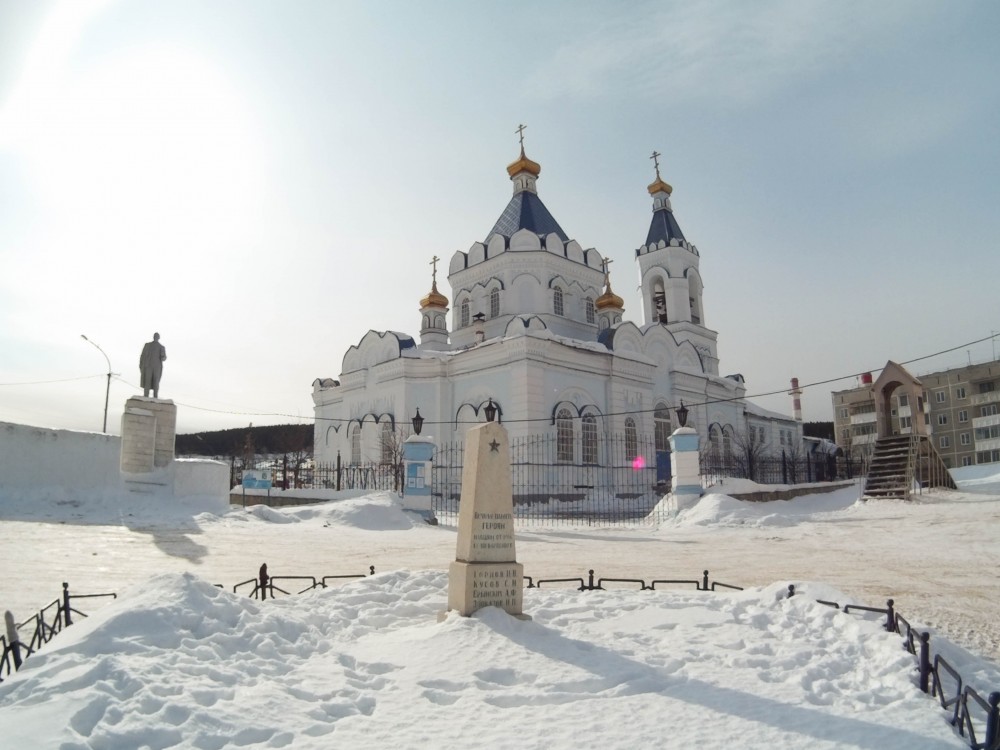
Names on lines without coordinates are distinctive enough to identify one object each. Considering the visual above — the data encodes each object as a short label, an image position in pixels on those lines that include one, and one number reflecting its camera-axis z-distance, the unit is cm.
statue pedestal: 1458
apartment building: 4735
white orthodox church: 2209
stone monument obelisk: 528
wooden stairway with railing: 1720
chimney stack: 4341
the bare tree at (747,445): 2252
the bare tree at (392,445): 2336
